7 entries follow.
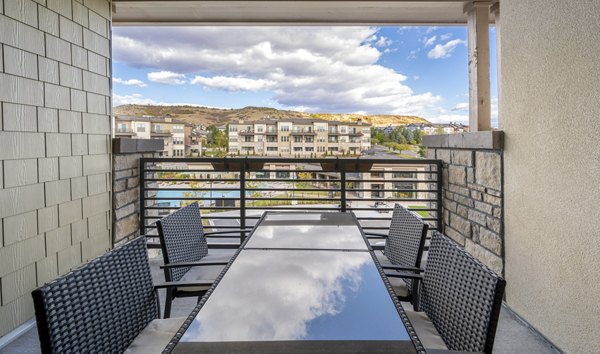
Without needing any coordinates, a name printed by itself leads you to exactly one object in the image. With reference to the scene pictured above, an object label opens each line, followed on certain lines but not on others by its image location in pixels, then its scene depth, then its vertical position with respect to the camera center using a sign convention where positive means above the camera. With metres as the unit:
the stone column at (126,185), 3.68 -0.16
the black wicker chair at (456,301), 1.20 -0.50
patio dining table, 1.02 -0.46
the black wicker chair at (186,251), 2.12 -0.51
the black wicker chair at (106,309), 1.09 -0.47
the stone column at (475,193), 2.84 -0.24
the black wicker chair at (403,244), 2.09 -0.48
